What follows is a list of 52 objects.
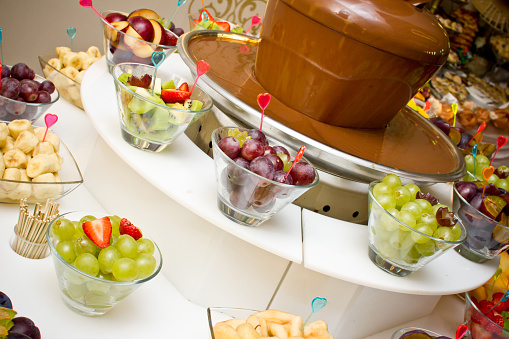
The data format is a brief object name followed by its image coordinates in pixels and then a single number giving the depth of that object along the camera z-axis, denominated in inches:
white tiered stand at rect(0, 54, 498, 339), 41.1
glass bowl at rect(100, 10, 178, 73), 59.2
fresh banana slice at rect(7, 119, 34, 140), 47.9
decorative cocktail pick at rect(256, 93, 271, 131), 41.3
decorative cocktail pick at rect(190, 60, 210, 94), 42.6
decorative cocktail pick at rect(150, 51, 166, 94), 45.3
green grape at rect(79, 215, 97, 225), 39.0
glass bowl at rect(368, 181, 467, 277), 40.1
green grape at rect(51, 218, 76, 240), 37.4
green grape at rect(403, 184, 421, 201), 44.8
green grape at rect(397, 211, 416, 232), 40.4
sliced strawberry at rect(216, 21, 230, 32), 83.3
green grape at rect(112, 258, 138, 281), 35.3
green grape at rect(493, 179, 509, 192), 61.1
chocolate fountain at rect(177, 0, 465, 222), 46.2
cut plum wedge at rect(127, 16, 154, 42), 60.4
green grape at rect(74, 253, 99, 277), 35.5
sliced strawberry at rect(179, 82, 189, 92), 47.9
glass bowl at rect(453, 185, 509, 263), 52.2
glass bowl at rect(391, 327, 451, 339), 43.4
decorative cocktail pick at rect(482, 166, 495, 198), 49.1
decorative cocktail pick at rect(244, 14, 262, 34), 71.0
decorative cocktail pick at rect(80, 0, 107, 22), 50.1
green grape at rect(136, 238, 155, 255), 38.7
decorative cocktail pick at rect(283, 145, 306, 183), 37.4
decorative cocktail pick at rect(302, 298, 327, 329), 39.3
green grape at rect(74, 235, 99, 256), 36.7
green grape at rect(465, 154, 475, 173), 65.2
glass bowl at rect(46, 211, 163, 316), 35.1
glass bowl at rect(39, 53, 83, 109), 63.5
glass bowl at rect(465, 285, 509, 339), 48.3
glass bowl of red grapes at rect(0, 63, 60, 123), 51.6
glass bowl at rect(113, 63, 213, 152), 42.8
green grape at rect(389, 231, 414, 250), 40.6
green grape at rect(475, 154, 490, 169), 65.8
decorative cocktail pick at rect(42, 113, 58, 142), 46.4
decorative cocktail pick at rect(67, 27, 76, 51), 63.1
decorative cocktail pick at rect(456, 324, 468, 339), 40.6
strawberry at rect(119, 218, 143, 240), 39.3
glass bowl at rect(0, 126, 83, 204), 43.9
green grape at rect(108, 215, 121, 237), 39.2
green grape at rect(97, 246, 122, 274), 35.9
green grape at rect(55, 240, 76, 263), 36.2
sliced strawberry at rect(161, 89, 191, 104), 45.9
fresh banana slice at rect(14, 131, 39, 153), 46.8
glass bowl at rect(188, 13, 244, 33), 80.1
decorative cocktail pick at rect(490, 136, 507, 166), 52.7
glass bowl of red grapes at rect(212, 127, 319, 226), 36.9
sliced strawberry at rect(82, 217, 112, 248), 36.7
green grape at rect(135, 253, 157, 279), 37.0
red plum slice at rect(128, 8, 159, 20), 66.3
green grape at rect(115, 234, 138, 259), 37.1
